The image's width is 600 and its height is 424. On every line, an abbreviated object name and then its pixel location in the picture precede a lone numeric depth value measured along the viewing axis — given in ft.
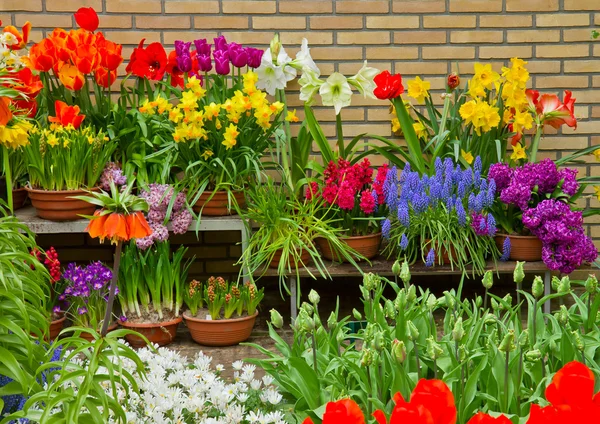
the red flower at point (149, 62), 11.94
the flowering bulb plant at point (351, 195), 11.40
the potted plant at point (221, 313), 11.07
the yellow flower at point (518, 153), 12.82
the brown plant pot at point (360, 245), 11.73
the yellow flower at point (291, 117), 12.38
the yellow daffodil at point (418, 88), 12.95
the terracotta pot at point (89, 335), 11.33
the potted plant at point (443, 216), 11.43
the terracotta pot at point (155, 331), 11.06
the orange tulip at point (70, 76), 11.41
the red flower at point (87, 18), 11.77
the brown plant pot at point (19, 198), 11.89
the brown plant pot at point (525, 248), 11.84
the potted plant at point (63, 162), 10.89
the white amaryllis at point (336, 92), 12.28
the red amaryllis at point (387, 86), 12.19
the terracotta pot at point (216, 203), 11.50
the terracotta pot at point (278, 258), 11.54
